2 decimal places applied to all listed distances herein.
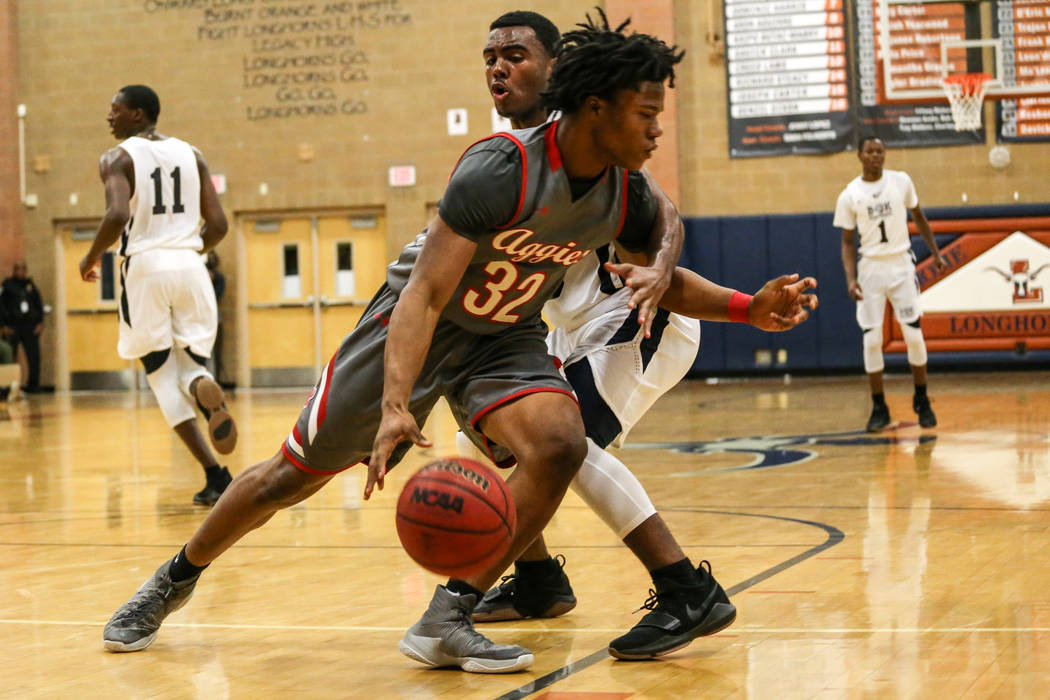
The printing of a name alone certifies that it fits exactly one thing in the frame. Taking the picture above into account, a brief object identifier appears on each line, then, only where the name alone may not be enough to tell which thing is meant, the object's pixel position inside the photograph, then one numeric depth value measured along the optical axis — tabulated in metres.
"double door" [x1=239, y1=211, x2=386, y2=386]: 17.56
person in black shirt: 17.54
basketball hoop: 12.55
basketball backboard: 14.49
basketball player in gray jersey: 3.11
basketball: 2.90
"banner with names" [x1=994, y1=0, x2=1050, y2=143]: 14.70
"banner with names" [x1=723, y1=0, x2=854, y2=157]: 15.71
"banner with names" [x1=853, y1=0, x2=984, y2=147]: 15.12
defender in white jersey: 3.43
